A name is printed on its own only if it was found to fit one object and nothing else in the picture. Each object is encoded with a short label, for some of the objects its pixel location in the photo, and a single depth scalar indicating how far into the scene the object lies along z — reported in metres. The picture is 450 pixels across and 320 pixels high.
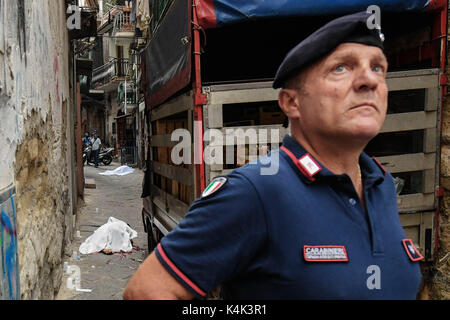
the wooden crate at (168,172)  4.13
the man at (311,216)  1.21
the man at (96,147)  20.95
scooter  22.42
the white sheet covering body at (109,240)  6.41
